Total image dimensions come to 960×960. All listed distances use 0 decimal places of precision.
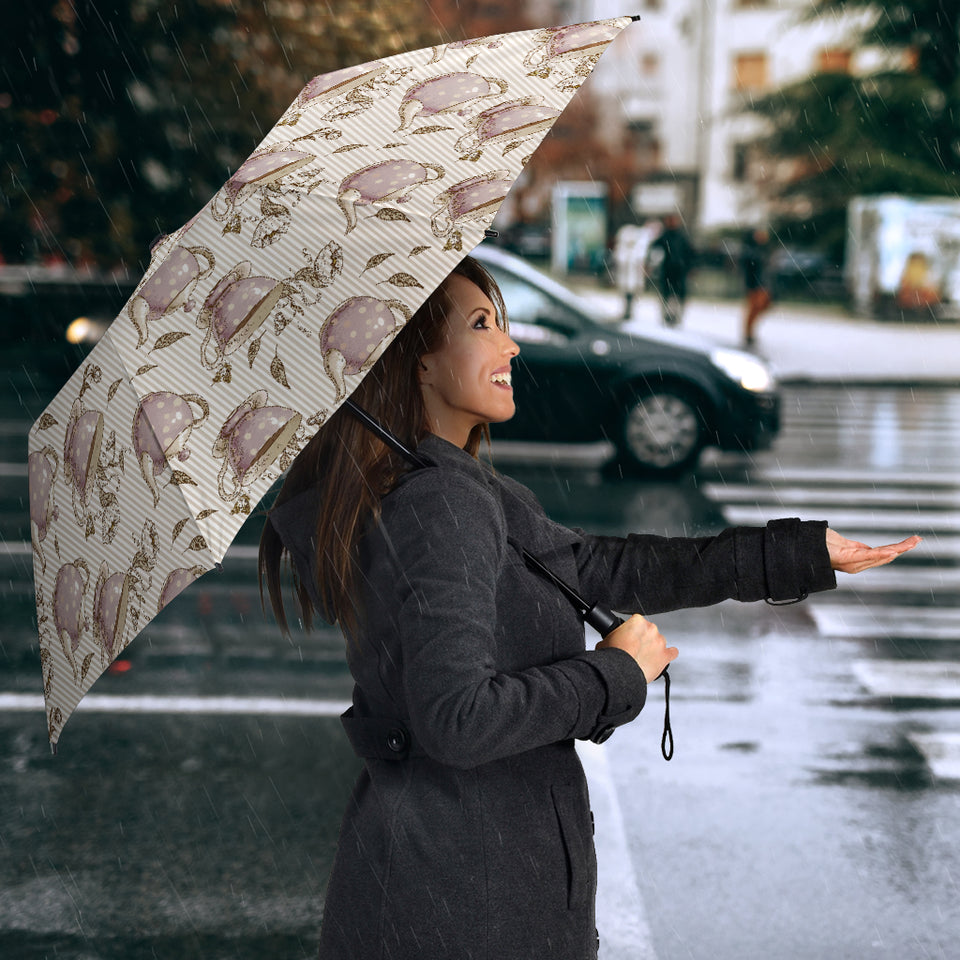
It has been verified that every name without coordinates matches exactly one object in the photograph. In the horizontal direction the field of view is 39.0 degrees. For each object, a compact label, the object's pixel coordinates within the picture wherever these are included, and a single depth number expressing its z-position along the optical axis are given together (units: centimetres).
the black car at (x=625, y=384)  1092
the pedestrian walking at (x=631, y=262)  2319
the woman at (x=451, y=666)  187
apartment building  5862
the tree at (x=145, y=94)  1678
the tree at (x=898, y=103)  3369
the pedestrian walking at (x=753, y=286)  2222
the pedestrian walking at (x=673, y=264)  2252
